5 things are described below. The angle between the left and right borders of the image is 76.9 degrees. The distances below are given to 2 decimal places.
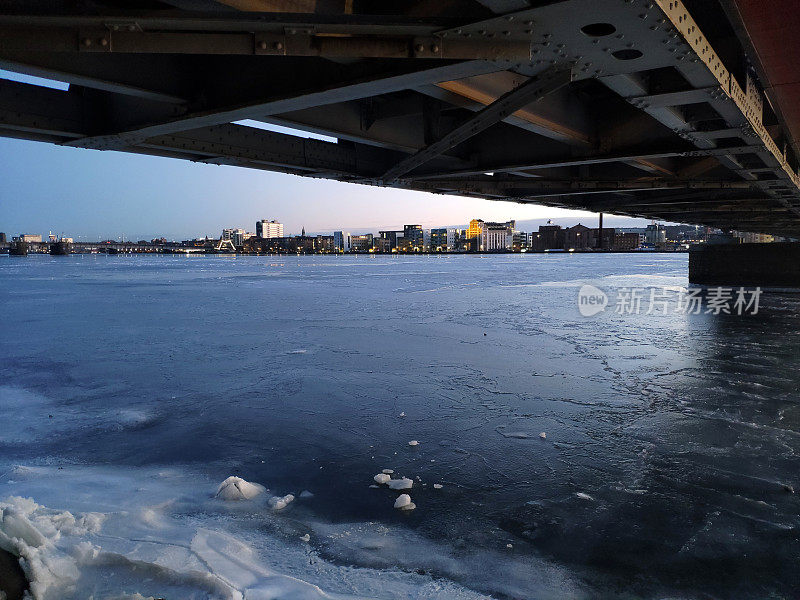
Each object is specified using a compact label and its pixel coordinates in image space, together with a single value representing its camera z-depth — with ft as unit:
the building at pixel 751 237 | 201.61
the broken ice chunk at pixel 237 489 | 14.89
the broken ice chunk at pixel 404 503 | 14.25
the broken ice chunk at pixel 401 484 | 15.49
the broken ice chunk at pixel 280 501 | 14.25
